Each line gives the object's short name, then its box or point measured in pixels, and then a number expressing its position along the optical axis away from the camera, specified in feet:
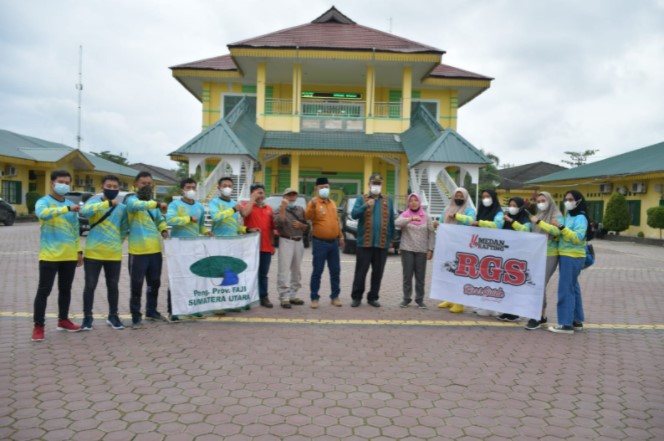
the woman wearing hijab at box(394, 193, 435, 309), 24.35
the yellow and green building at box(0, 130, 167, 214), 94.22
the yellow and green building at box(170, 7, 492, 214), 63.46
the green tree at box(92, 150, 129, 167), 211.41
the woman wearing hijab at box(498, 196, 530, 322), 22.38
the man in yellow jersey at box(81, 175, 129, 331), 18.26
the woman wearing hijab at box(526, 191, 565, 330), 20.22
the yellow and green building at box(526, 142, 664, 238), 75.15
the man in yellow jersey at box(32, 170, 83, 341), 17.26
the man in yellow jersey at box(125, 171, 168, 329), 19.20
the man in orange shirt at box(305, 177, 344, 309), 23.89
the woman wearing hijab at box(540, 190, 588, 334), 19.84
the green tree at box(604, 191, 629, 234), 79.30
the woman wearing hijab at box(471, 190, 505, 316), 23.17
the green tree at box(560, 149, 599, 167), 176.24
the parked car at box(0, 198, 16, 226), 73.72
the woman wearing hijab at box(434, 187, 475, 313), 23.89
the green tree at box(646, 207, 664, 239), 68.18
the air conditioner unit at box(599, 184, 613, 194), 88.12
